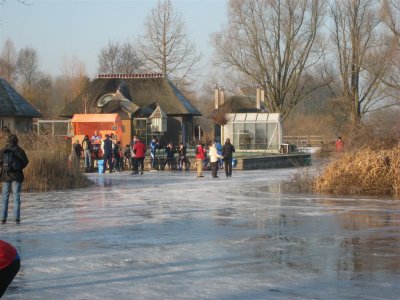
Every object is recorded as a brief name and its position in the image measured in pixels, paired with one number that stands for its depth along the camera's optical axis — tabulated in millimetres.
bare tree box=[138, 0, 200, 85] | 67500
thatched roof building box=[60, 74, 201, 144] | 54656
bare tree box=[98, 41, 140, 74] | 94500
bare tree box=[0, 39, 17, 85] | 92500
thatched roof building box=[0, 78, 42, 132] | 49156
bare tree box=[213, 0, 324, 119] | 63094
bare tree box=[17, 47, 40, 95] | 99556
